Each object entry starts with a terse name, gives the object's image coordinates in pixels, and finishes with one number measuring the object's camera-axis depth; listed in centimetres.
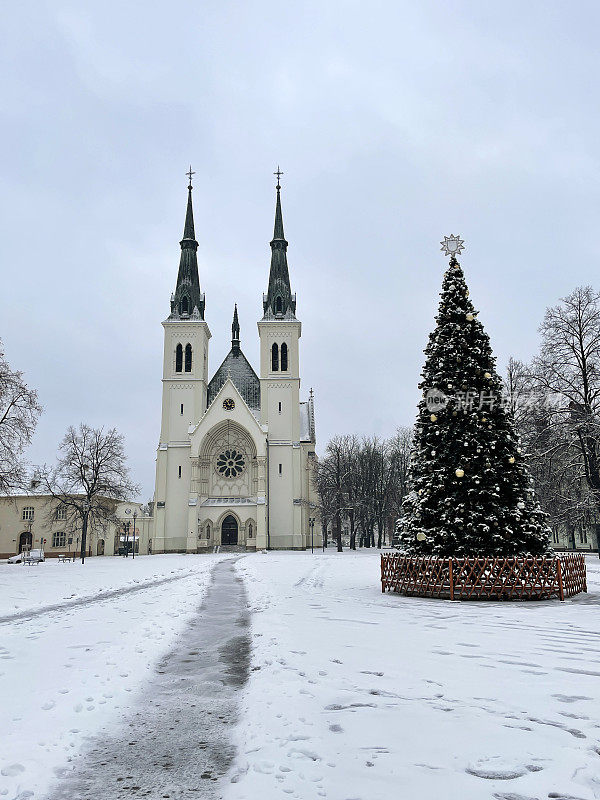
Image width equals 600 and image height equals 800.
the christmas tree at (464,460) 1427
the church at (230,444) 5200
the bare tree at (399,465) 6419
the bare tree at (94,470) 4278
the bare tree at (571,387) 2770
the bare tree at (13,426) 2764
